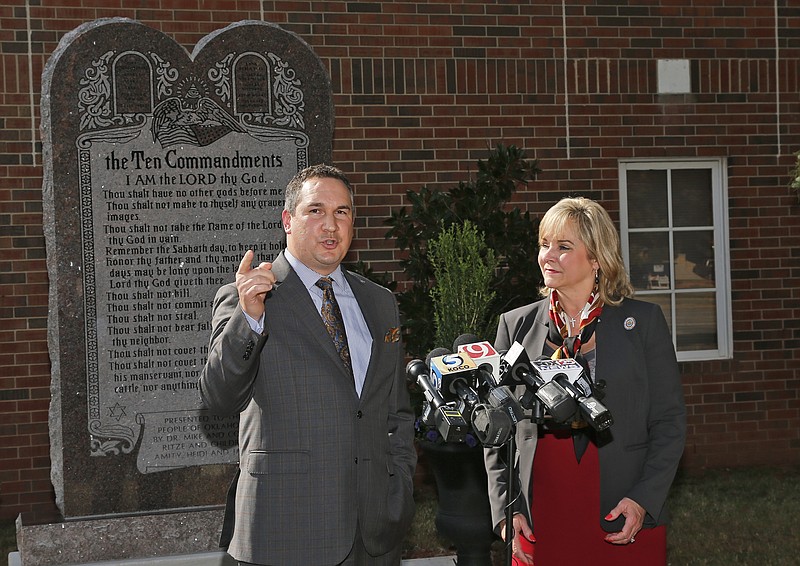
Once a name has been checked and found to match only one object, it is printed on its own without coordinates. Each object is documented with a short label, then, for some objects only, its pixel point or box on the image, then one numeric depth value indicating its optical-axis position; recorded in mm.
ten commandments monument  5129
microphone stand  2482
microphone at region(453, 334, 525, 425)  2439
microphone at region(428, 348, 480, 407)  2562
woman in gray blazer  3350
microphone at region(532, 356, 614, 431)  2527
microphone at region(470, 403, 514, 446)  2344
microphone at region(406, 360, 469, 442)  2436
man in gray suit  2963
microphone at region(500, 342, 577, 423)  2506
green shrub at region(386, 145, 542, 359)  5961
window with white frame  8477
